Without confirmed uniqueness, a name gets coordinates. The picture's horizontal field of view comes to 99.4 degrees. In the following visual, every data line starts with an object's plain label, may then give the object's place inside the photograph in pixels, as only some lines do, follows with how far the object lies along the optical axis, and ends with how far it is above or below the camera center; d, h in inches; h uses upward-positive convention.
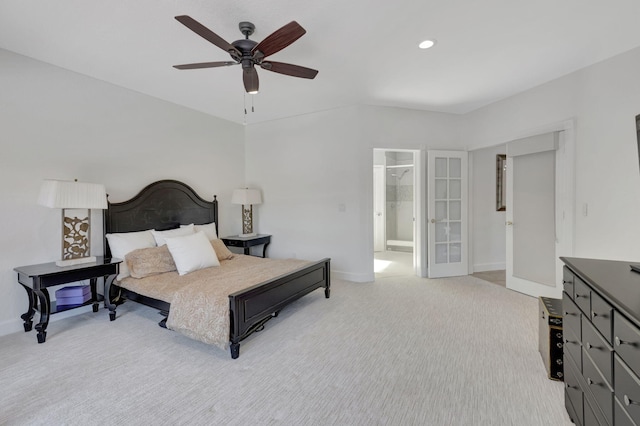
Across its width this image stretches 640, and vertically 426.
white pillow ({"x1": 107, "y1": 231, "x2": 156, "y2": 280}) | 118.9 -15.6
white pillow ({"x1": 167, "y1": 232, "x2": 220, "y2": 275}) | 120.6 -19.6
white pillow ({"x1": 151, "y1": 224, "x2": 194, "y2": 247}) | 135.1 -11.6
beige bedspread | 86.3 -29.3
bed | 90.2 -27.1
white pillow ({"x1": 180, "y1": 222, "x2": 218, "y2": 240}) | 160.4 -11.2
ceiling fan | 72.8 +48.5
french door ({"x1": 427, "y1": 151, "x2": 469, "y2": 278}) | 174.6 -2.7
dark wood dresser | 37.2 -22.5
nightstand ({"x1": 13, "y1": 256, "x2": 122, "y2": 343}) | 95.7 -24.9
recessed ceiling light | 98.7 +61.1
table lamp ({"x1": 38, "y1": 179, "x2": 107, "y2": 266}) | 102.0 +1.7
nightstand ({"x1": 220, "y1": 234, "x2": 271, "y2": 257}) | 177.6 -20.8
